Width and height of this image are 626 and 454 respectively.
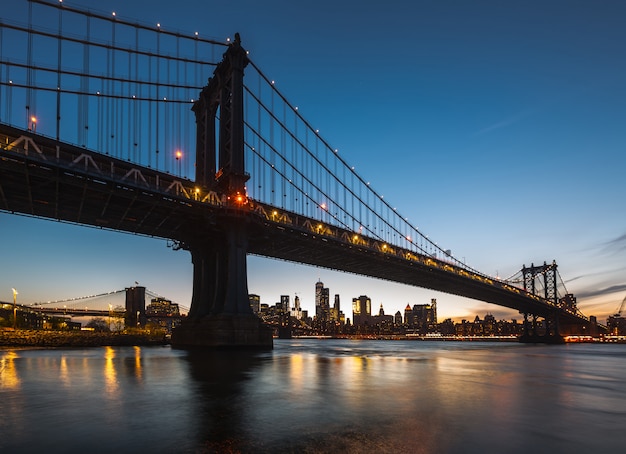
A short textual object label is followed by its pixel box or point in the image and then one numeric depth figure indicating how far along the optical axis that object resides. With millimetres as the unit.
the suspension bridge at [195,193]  42281
